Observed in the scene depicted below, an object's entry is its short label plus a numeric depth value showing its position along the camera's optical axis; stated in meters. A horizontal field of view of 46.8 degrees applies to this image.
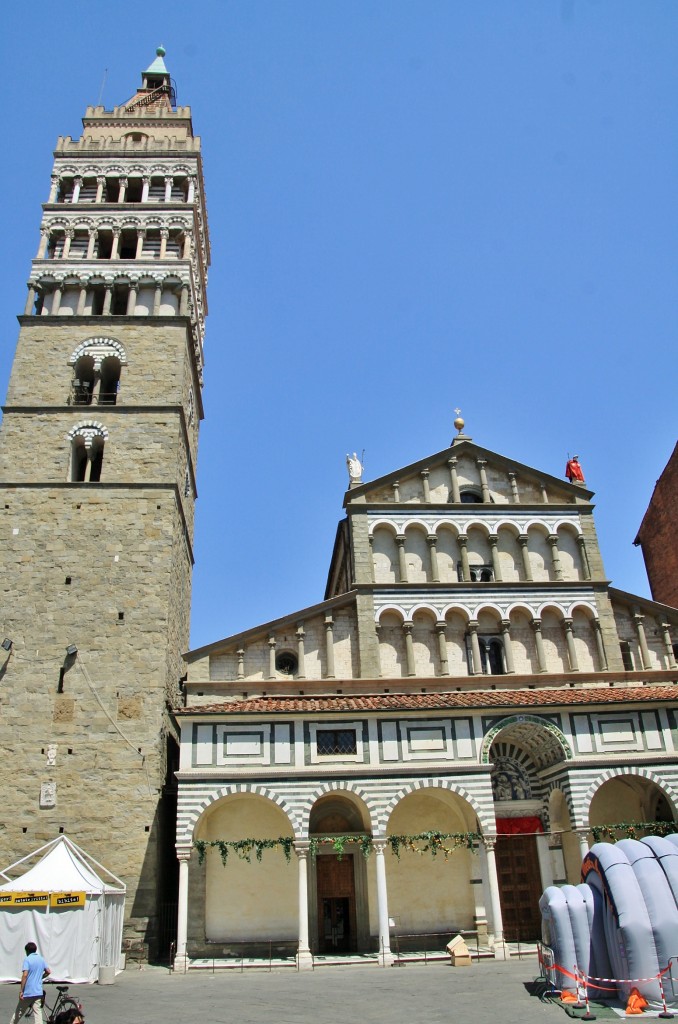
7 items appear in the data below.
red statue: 27.70
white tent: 16.27
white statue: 26.38
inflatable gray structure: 12.05
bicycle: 9.38
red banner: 22.17
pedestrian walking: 10.36
